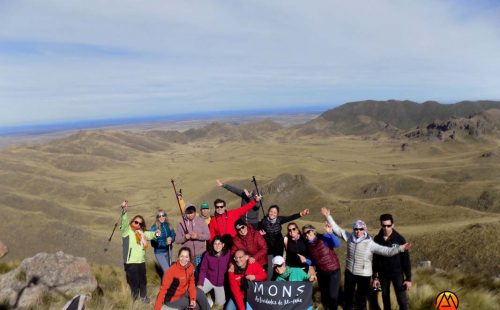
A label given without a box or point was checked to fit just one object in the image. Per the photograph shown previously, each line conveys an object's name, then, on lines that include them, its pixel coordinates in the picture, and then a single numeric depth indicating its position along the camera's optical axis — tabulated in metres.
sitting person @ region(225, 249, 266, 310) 6.93
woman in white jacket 6.99
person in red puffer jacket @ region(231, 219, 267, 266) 7.61
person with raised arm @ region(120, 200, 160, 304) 8.29
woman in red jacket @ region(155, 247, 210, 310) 6.93
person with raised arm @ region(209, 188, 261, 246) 8.65
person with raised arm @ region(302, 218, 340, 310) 7.32
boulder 8.79
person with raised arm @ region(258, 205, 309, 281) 8.28
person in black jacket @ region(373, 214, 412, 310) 6.85
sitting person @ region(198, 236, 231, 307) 7.45
